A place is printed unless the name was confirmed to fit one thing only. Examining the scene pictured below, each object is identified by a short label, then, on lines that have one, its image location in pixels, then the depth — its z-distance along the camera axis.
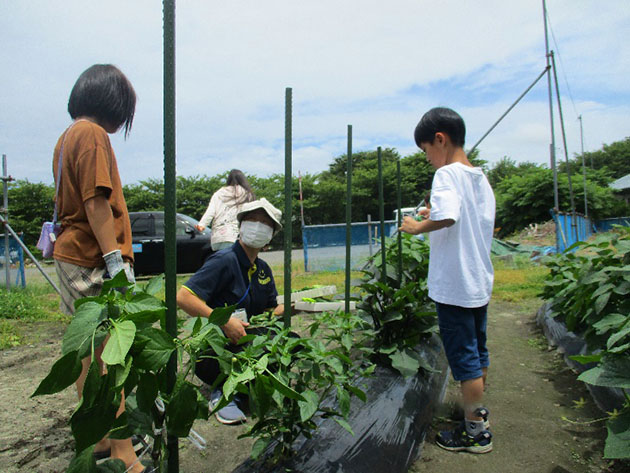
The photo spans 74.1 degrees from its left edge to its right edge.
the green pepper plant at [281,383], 0.91
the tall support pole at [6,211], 5.13
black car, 8.62
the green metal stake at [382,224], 2.36
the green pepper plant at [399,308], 2.03
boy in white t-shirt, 1.77
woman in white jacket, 4.19
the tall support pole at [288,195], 1.36
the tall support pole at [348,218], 1.99
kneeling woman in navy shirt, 2.04
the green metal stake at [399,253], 2.41
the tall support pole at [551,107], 5.94
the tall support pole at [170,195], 0.87
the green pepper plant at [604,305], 1.23
